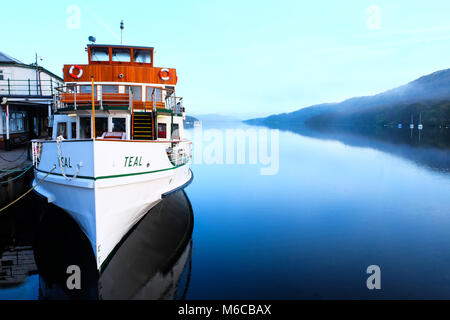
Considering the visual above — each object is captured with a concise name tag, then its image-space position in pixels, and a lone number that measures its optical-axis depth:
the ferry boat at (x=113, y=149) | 9.48
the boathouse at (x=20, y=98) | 25.12
